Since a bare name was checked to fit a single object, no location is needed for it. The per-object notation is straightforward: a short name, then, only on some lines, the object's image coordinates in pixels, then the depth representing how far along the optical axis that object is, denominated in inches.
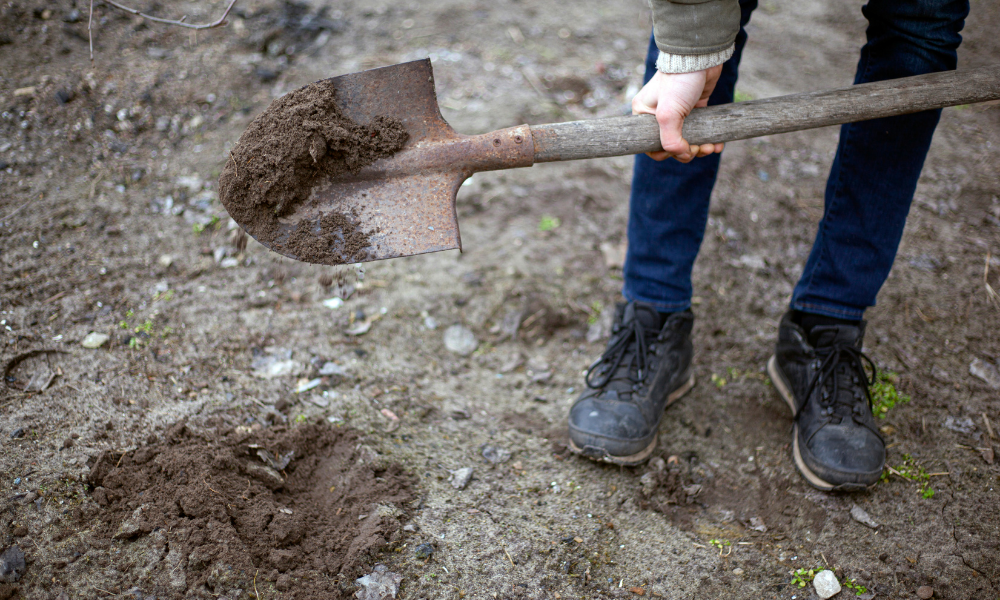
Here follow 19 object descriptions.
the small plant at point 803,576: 50.9
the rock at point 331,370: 57.9
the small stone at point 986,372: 58.9
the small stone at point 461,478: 53.5
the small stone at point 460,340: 61.7
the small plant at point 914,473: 53.9
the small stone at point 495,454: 55.3
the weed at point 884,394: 57.8
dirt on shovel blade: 51.1
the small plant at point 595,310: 63.7
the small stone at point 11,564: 46.9
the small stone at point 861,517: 52.8
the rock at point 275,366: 57.2
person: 51.8
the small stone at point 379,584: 48.7
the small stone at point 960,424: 56.5
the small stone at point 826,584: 50.5
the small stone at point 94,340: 55.5
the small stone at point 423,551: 50.1
